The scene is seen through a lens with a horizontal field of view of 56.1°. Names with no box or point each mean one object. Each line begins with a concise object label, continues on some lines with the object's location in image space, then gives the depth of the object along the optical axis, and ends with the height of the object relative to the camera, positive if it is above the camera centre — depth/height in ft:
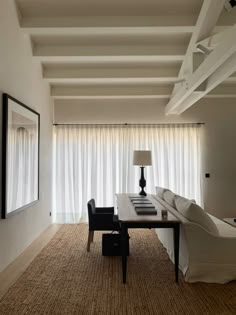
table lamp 12.91 +0.26
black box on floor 10.16 -3.73
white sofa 7.98 -3.16
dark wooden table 7.85 -2.15
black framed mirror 8.82 +0.40
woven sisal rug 6.60 -4.27
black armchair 10.52 -2.78
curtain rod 16.19 +2.90
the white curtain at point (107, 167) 16.01 -0.22
